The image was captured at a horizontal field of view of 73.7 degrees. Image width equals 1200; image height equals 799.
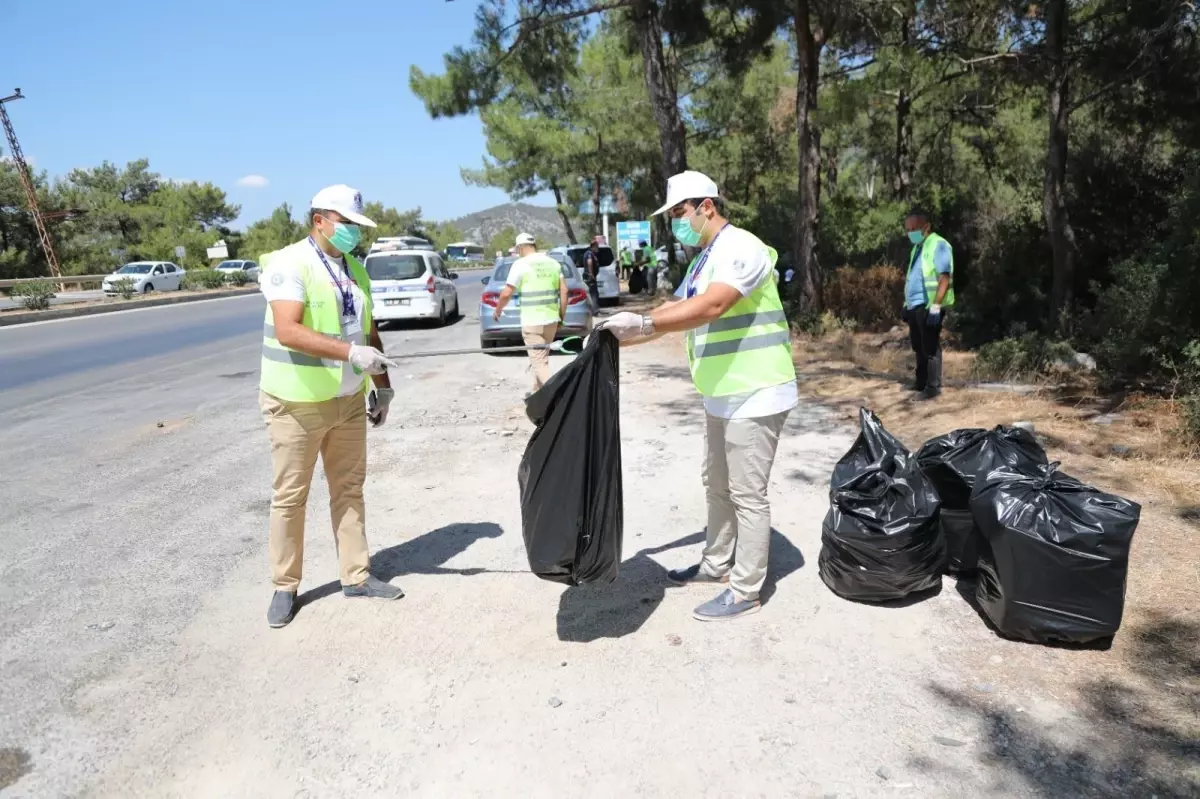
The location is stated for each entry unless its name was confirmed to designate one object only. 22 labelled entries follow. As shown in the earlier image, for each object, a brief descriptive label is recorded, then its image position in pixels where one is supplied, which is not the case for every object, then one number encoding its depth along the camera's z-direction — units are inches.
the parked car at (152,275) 1356.5
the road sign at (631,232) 1122.0
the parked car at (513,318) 471.8
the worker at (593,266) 767.7
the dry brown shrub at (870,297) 512.4
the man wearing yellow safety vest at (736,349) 126.6
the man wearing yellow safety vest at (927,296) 280.5
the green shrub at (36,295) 957.8
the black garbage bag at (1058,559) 116.2
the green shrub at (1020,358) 327.9
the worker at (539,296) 302.4
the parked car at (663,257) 923.0
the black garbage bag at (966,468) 143.2
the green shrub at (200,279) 1498.5
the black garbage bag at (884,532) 134.1
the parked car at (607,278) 823.1
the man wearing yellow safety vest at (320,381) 131.4
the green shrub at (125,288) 1255.5
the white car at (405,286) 624.7
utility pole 1619.1
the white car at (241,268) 1701.0
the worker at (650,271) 972.7
